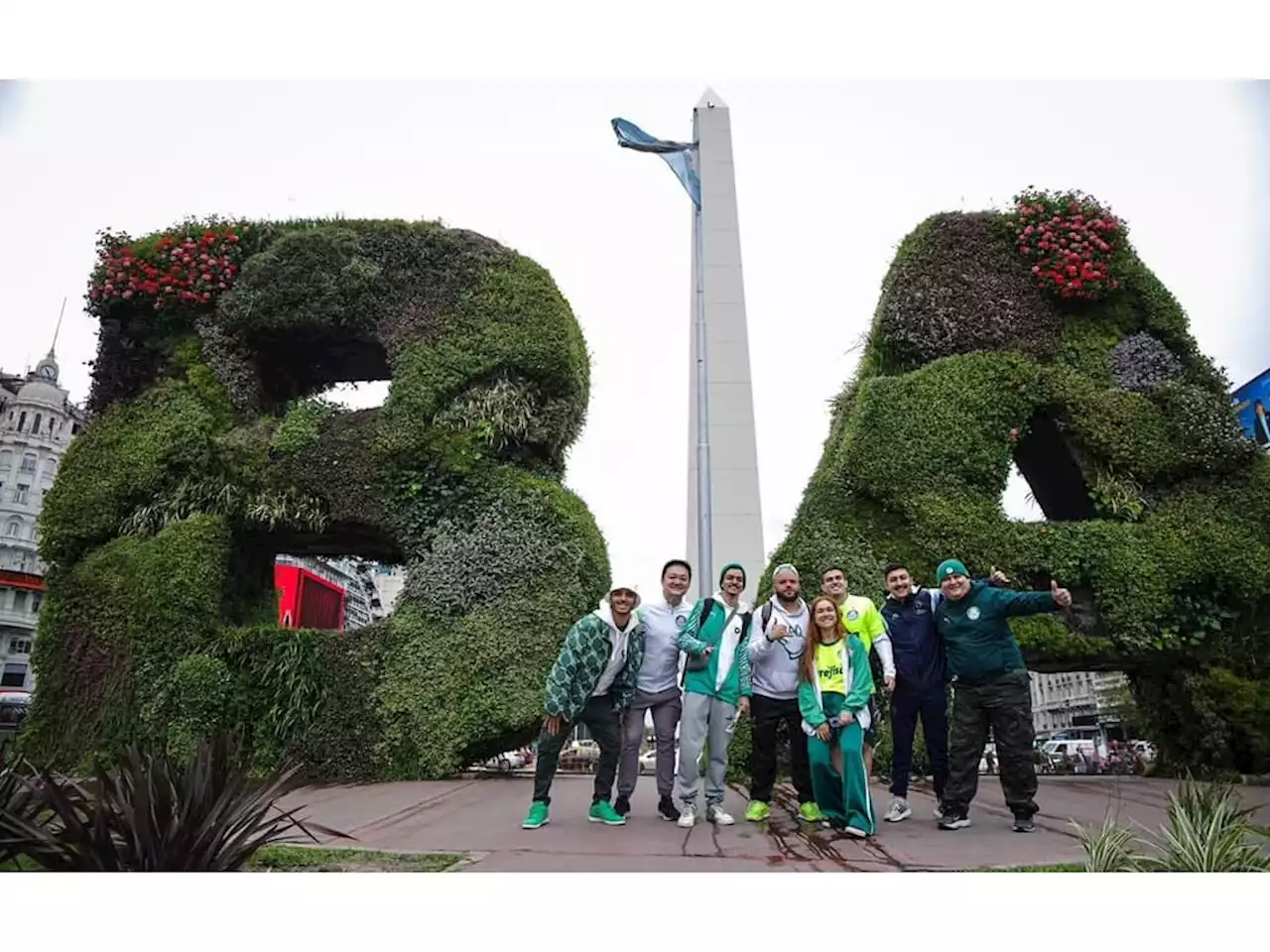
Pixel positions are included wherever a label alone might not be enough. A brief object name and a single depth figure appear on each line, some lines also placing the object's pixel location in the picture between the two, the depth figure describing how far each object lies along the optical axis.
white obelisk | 15.90
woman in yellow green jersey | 4.97
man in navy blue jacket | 5.63
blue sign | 11.77
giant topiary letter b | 9.05
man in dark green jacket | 5.12
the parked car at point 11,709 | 11.93
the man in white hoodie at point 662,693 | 5.57
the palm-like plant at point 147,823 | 3.53
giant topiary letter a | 9.02
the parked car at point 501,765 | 10.22
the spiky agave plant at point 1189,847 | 3.69
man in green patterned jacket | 5.22
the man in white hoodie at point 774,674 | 5.46
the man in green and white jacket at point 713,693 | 5.47
